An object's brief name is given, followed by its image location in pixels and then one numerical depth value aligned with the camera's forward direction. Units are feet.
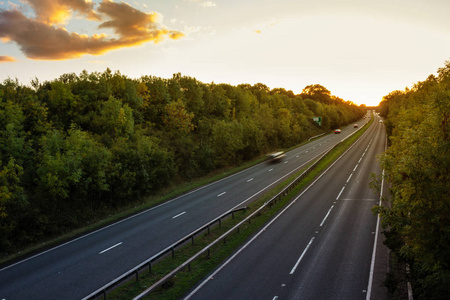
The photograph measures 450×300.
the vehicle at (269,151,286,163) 174.03
